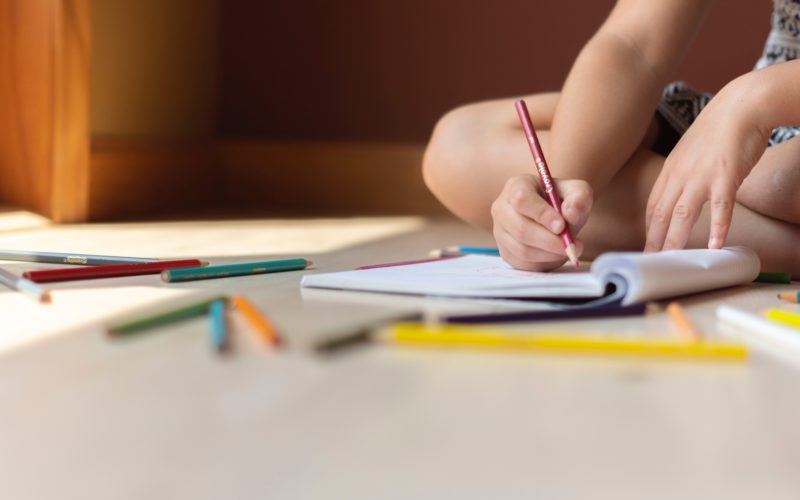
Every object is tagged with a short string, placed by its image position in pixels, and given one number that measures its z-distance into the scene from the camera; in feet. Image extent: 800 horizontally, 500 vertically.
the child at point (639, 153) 2.46
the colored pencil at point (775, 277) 2.77
